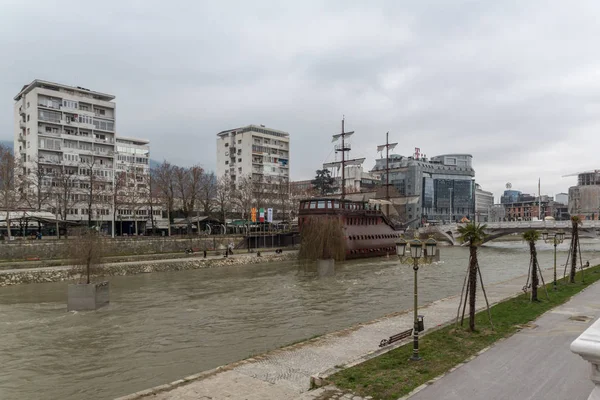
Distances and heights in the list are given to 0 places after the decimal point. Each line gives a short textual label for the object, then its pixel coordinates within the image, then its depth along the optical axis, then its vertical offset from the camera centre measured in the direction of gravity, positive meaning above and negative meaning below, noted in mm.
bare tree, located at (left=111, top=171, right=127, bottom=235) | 58681 +2617
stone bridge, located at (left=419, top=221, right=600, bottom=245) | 67688 -2931
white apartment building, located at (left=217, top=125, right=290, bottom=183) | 103500 +14864
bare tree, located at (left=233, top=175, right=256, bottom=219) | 73431 +2570
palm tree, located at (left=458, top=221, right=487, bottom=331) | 13086 -1043
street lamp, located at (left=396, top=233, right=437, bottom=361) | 10570 -1175
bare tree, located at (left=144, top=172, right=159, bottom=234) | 61781 +3312
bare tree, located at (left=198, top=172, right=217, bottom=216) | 71562 +3180
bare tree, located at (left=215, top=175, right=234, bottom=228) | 71869 +2799
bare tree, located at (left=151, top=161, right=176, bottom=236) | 63625 +4768
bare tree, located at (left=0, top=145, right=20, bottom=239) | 44544 +3594
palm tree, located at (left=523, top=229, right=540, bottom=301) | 18125 -1983
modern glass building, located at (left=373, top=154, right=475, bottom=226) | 152625 +8958
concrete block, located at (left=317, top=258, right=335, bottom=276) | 36656 -5045
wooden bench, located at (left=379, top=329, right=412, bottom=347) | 12023 -3785
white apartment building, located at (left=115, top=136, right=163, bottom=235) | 61406 +1779
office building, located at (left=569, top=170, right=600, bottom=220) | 145125 +3312
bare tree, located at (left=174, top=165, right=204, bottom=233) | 67250 +4401
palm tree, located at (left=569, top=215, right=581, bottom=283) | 24650 -2035
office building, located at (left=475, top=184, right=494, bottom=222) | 185688 -2315
